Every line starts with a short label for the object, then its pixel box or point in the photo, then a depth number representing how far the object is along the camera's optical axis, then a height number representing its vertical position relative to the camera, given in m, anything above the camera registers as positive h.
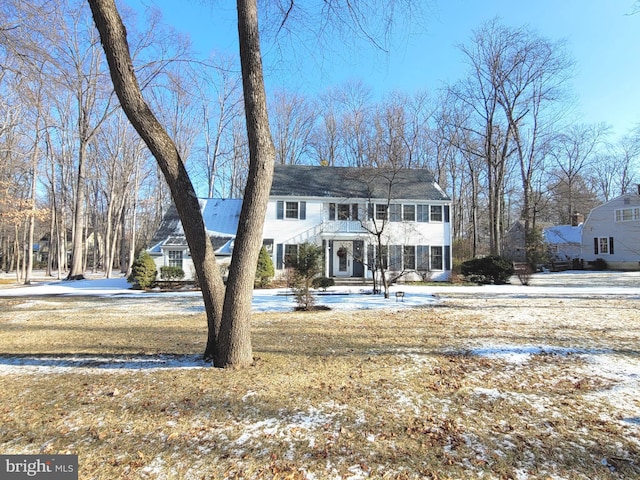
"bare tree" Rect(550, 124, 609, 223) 36.09 +7.71
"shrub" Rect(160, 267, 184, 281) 18.34 -0.81
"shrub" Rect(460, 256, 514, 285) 17.30 -0.60
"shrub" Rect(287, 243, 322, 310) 10.34 -0.45
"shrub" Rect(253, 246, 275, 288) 17.38 -0.69
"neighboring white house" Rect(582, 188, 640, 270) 27.39 +1.98
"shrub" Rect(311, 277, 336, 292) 14.63 -1.07
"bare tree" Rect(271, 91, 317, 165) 31.86 +10.66
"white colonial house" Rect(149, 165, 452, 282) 20.03 +1.76
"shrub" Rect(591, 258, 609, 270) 28.64 -0.52
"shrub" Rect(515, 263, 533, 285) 17.27 -0.78
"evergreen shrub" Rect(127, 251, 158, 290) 17.36 -0.72
